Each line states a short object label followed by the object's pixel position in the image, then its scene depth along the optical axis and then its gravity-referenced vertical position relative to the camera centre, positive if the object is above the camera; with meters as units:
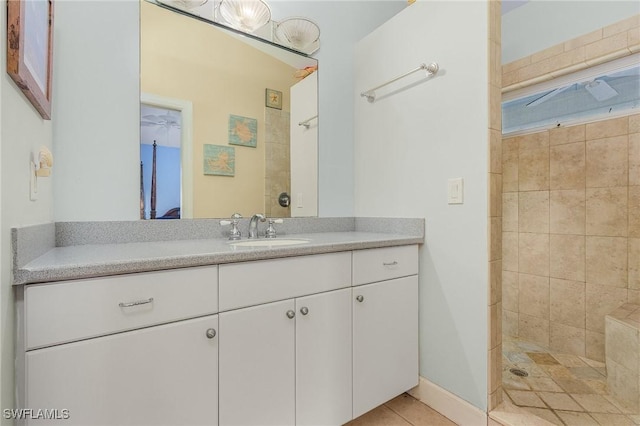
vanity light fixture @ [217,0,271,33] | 1.64 +1.08
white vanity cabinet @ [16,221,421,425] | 0.79 -0.41
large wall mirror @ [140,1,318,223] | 1.45 +0.48
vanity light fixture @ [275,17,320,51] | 1.84 +1.09
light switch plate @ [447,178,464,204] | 1.47 +0.10
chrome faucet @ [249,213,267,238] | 1.66 -0.07
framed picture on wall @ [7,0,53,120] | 0.71 +0.44
